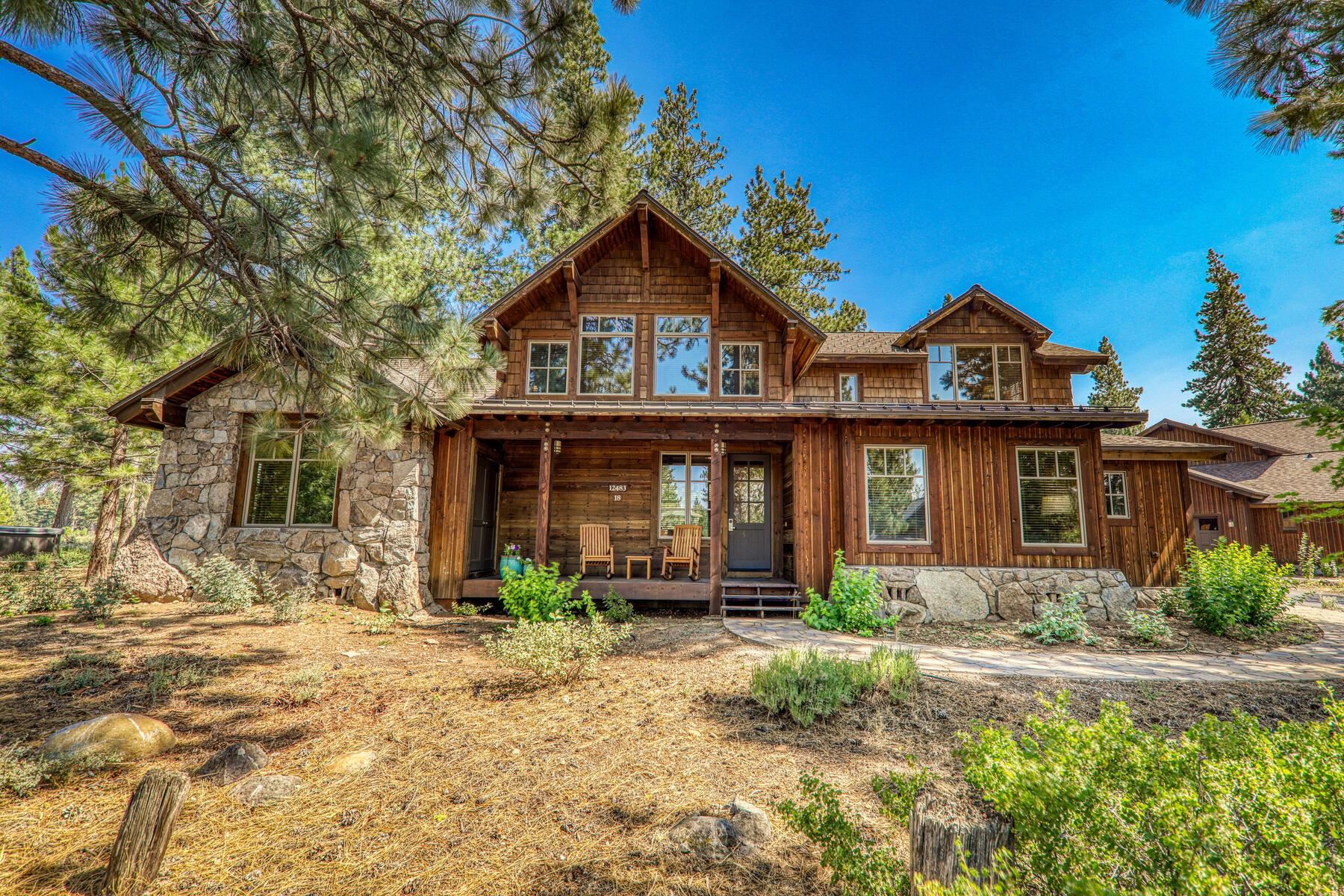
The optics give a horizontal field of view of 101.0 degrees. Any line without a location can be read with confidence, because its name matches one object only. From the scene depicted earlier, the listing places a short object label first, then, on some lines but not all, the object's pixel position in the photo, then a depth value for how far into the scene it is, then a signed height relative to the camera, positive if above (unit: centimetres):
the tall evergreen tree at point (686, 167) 1798 +1132
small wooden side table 887 -74
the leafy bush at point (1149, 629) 673 -126
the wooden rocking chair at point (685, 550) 910 -55
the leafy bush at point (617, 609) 773 -130
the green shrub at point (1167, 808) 138 -79
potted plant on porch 786 -73
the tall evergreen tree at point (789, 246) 1795 +890
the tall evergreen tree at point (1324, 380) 2666 +746
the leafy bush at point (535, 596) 711 -106
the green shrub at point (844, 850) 179 -115
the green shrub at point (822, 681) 388 -119
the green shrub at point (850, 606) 727 -115
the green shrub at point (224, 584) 708 -101
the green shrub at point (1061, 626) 684 -127
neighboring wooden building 1568 +125
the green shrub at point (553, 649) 443 -112
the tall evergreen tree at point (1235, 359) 2538 +778
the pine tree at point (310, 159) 335 +244
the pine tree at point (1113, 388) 2952 +745
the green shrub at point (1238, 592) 704 -82
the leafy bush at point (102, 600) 659 -116
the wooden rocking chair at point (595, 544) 912 -49
